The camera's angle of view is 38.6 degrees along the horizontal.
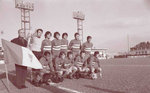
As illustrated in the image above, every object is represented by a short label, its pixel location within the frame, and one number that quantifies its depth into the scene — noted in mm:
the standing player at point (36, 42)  7359
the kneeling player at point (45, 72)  6949
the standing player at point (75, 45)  8820
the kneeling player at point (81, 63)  8405
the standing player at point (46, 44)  7714
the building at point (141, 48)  101125
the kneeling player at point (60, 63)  7621
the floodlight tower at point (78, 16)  64875
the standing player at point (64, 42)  8367
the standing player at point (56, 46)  8125
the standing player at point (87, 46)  8859
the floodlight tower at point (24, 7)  48978
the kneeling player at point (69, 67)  8023
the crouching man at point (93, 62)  8328
